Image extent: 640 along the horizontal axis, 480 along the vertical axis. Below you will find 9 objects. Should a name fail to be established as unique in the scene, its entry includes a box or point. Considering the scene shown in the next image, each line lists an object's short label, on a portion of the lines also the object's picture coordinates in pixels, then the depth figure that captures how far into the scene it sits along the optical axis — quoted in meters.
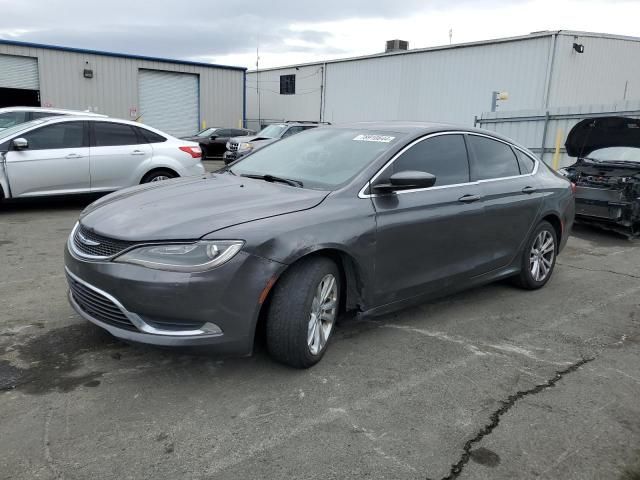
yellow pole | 13.06
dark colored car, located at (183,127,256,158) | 22.44
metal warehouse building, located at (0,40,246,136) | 22.78
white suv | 10.59
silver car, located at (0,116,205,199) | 7.98
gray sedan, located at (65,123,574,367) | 3.04
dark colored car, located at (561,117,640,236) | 8.31
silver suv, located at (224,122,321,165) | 15.25
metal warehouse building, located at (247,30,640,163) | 15.24
